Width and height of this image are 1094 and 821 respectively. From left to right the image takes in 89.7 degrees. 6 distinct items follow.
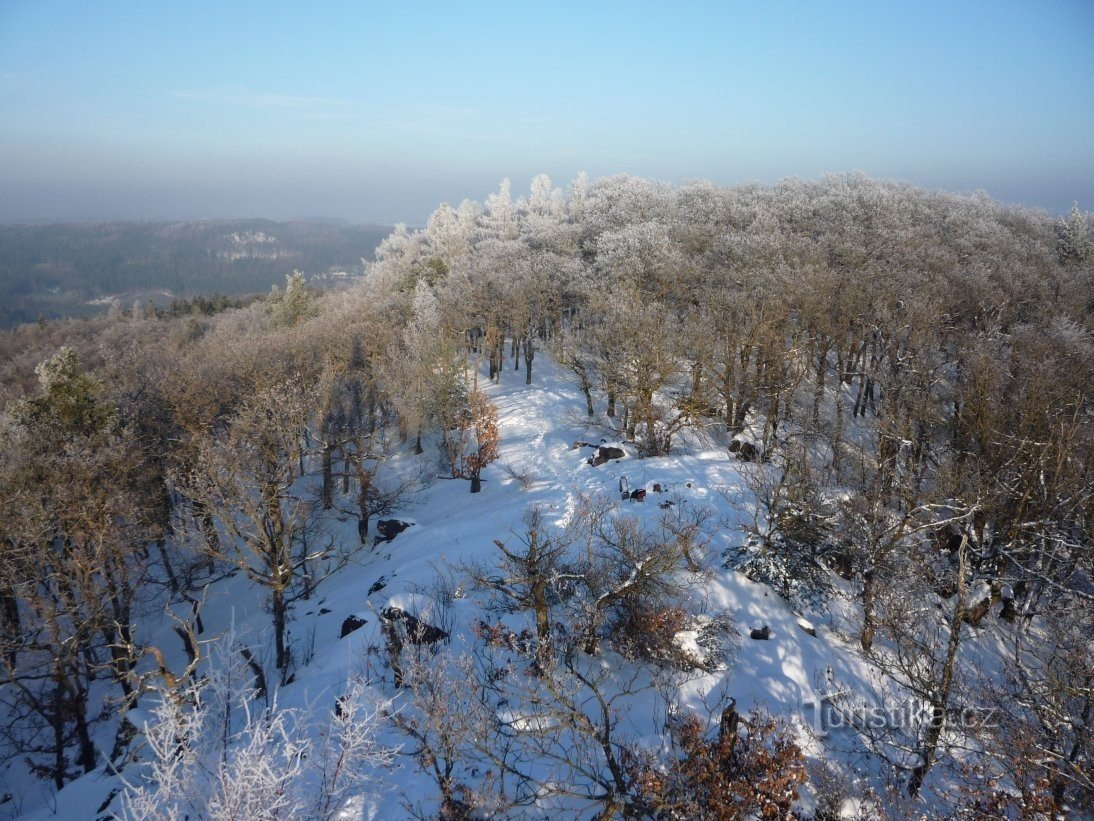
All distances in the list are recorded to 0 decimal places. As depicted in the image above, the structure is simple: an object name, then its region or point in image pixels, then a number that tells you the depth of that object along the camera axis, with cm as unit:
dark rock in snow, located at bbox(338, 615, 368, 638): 1769
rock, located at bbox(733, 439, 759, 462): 2678
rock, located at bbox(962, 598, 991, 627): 1778
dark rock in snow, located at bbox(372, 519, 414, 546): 2653
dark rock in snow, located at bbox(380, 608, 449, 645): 1571
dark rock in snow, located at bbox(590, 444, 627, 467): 2781
